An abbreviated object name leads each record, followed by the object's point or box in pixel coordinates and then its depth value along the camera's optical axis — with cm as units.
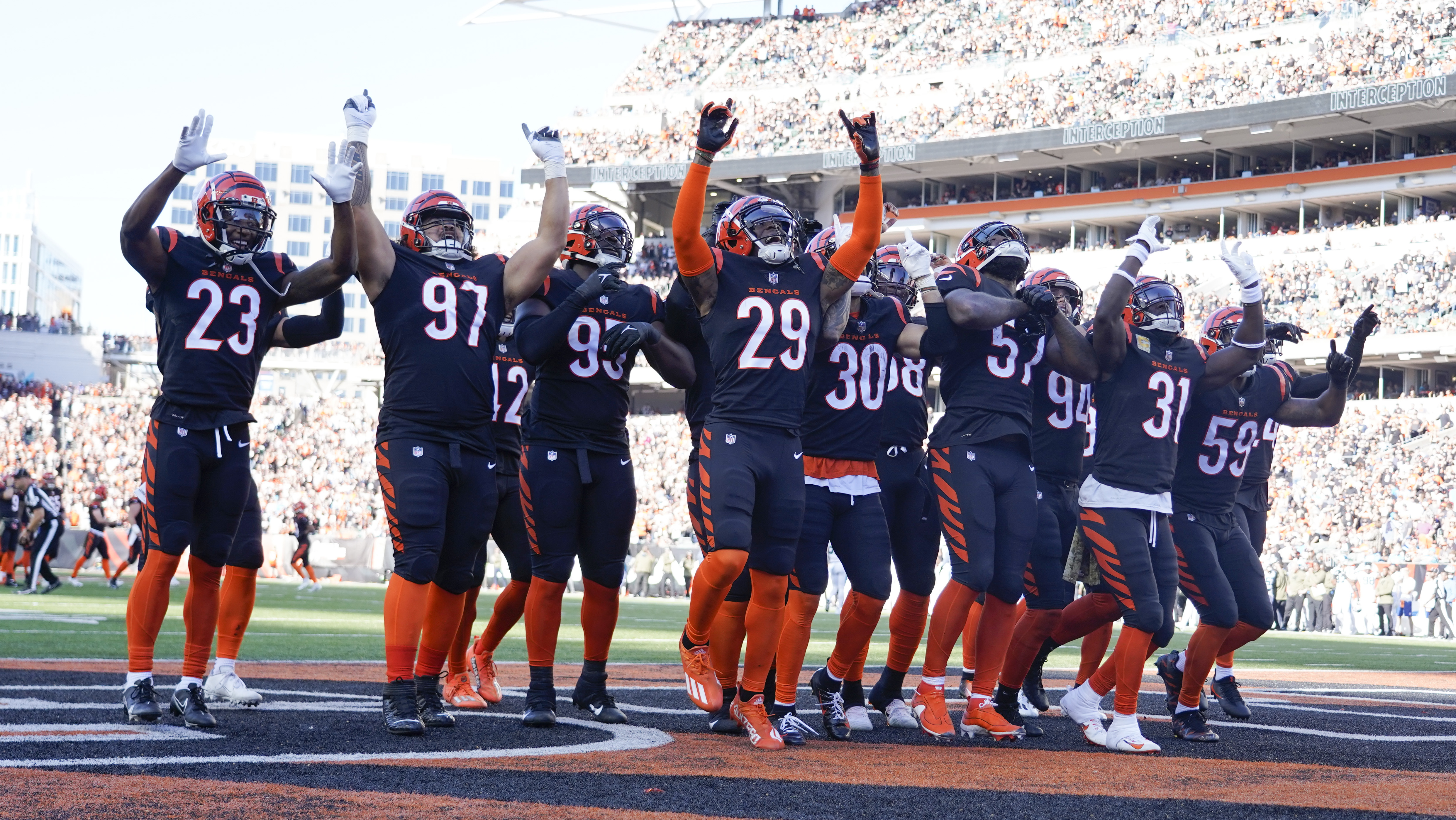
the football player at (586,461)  640
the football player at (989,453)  633
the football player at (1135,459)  640
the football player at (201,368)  588
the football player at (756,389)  571
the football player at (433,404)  563
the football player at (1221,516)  716
